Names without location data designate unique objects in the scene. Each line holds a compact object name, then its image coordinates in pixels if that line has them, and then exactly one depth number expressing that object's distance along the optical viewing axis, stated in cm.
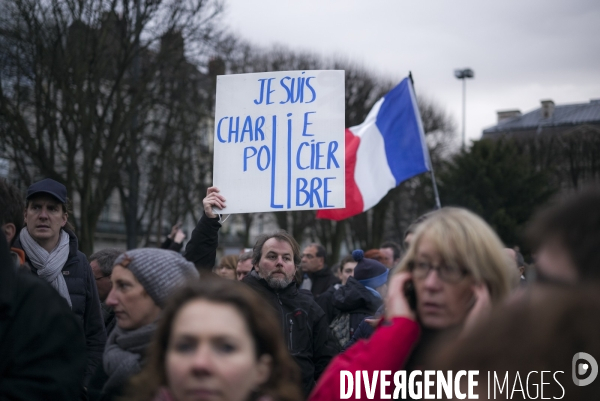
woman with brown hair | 207
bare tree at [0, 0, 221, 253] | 1580
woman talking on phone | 236
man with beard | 471
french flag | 880
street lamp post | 3766
